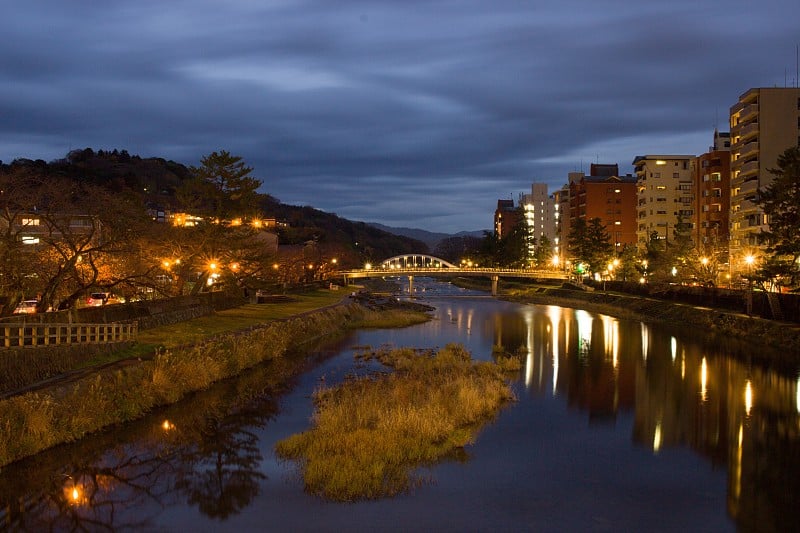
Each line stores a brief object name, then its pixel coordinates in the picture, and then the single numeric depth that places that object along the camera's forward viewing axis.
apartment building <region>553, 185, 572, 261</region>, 127.03
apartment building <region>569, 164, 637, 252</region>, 111.50
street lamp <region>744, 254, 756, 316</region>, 43.31
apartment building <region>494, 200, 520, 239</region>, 176.00
